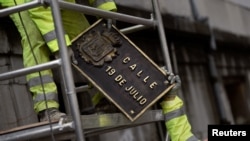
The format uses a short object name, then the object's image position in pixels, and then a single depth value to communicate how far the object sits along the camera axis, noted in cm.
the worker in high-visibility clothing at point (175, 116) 350
